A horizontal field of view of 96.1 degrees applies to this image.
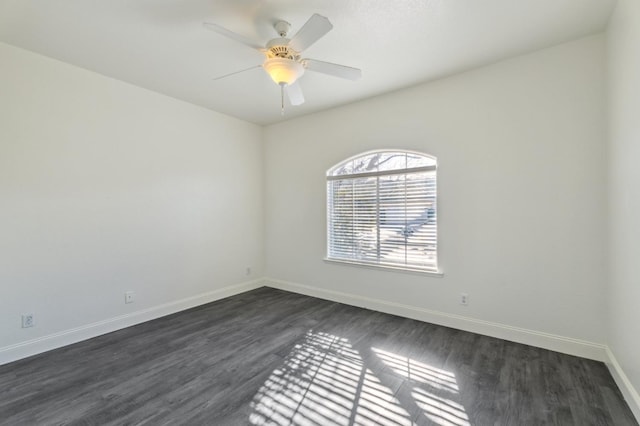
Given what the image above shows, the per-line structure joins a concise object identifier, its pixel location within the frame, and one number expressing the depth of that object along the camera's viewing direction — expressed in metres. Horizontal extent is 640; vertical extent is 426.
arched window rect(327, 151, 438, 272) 3.52
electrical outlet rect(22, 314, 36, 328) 2.70
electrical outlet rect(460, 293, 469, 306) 3.18
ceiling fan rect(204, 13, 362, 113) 2.00
